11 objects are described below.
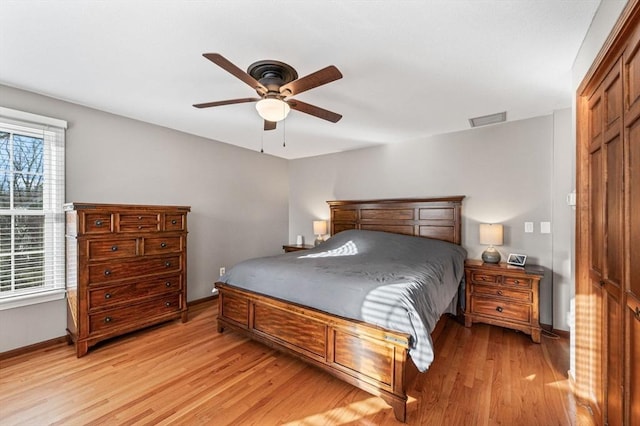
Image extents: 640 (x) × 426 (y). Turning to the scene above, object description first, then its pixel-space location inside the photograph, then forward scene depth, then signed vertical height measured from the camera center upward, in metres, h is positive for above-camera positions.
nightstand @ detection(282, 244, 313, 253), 4.89 -0.62
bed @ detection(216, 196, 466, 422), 1.85 -0.73
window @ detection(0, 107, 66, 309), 2.50 +0.03
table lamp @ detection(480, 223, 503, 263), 3.19 -0.29
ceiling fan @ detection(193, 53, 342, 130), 1.83 +0.87
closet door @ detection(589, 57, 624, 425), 1.33 -0.13
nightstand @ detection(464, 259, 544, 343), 2.81 -0.88
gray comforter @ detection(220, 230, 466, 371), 1.88 -0.57
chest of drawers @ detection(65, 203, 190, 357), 2.55 -0.57
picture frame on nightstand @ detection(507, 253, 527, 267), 3.10 -0.52
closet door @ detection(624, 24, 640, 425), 1.15 -0.07
